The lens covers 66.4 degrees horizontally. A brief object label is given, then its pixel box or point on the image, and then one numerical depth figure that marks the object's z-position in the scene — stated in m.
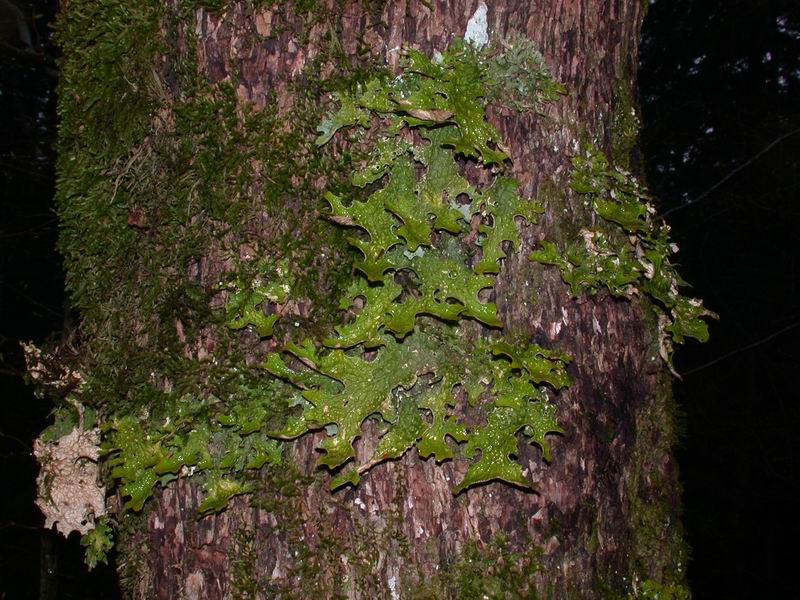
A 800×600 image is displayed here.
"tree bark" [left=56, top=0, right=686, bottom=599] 1.04
